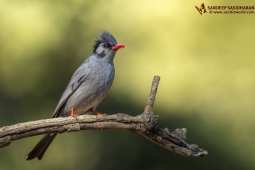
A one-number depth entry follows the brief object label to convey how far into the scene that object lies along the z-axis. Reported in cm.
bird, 742
